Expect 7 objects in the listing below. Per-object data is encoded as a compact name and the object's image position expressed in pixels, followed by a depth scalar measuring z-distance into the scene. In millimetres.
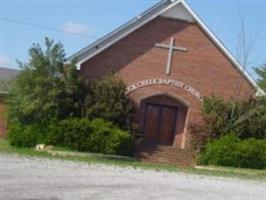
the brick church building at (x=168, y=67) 33750
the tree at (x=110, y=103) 31438
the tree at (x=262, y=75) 40119
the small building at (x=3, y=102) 34959
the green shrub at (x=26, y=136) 30031
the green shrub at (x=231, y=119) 32844
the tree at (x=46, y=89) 30547
